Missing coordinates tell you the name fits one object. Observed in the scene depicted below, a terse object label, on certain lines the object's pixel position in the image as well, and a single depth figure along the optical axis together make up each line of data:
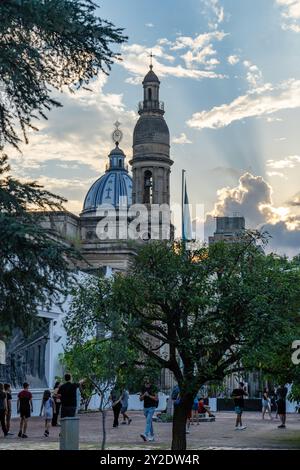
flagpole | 57.12
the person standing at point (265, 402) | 39.22
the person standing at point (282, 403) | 30.82
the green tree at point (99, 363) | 17.95
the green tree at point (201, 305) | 19.31
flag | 57.81
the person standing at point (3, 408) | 24.19
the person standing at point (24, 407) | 25.17
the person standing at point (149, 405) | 23.22
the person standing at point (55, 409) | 29.97
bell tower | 76.94
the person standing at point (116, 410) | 30.84
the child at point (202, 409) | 37.15
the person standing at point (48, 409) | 25.91
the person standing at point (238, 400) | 30.94
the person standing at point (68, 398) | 21.36
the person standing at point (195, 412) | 33.53
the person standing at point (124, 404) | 32.92
